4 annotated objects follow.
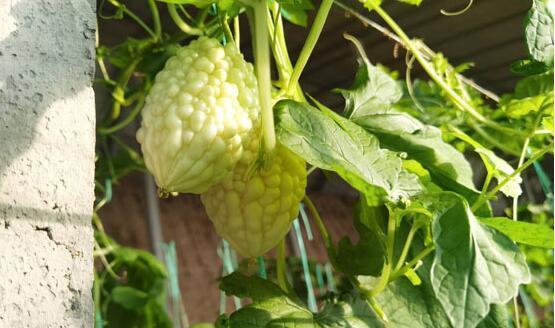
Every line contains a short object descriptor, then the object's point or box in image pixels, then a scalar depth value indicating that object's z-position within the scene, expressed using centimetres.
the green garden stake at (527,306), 117
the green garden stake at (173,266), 141
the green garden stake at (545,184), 123
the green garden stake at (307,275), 116
